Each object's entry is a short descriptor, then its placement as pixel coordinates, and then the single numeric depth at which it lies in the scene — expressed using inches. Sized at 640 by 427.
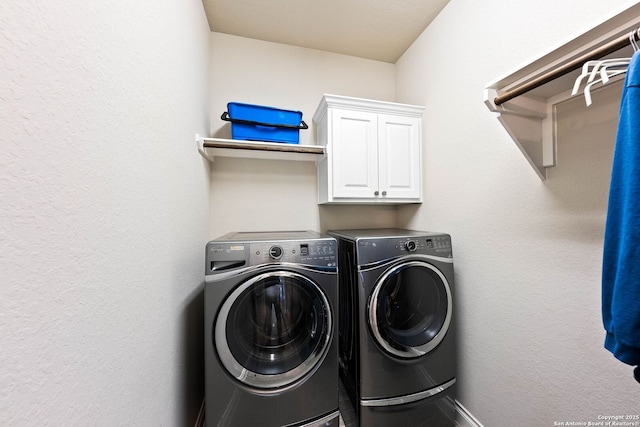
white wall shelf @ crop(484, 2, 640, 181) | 27.0
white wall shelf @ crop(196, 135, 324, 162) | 60.5
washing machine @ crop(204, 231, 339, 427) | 43.5
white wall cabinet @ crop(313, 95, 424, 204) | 67.6
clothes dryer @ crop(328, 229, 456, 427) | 52.2
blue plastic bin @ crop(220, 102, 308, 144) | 63.0
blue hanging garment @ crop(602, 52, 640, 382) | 22.6
